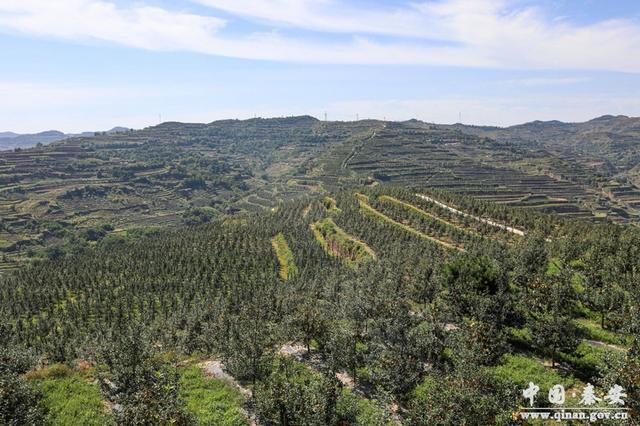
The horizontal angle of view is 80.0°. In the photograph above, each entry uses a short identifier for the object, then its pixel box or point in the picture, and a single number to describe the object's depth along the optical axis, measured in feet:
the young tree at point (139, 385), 67.36
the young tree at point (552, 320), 125.80
